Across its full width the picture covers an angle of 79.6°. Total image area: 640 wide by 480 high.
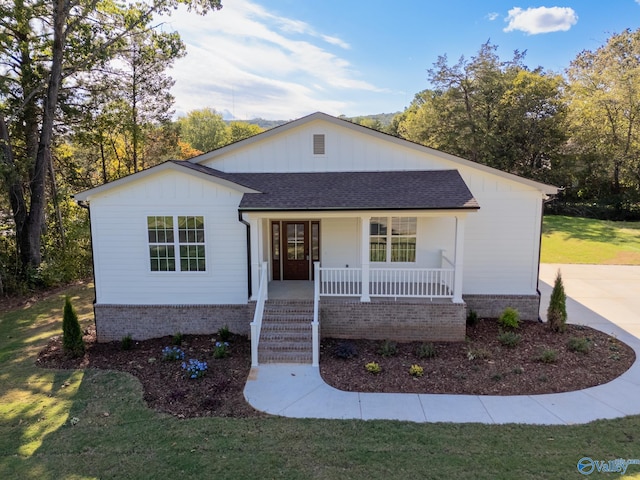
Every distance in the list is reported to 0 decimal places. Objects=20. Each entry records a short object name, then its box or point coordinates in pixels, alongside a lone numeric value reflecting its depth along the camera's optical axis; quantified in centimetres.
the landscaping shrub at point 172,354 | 907
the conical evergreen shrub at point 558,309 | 1015
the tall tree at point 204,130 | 6175
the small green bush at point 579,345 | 900
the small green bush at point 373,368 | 823
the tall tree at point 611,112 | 2872
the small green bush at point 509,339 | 946
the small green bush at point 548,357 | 852
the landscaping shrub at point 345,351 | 895
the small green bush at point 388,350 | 909
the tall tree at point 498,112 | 3184
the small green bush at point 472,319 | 1076
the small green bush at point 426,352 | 898
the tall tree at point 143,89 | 2112
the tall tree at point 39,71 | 1536
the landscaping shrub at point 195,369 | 812
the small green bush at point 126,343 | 1003
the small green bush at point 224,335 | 1015
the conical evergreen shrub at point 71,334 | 939
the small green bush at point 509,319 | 1042
